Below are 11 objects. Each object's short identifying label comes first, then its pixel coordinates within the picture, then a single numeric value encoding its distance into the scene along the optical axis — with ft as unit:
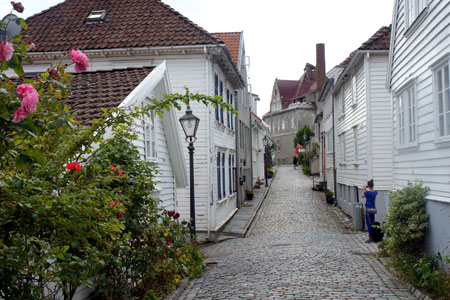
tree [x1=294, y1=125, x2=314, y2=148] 208.85
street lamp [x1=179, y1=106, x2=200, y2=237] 37.55
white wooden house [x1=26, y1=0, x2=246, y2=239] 55.47
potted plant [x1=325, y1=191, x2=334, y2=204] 91.20
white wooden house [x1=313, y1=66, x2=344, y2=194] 91.62
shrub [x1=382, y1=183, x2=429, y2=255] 30.04
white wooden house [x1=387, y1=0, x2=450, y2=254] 26.89
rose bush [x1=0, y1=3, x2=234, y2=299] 10.48
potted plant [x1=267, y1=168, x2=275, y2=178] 161.12
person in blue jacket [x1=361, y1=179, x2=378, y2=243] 46.09
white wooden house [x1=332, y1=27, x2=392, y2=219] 56.39
